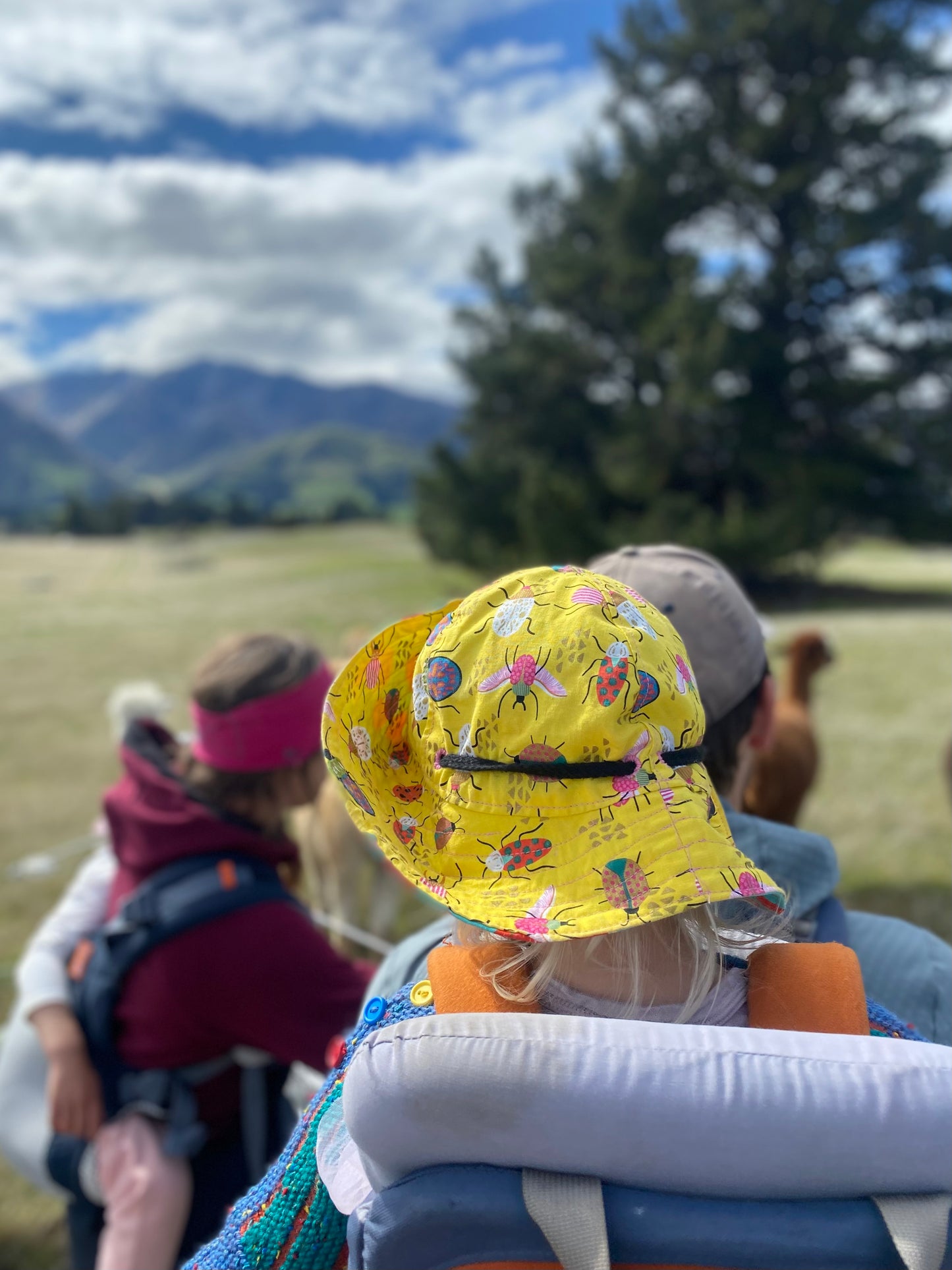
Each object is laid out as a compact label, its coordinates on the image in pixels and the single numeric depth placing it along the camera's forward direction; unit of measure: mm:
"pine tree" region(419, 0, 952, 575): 22844
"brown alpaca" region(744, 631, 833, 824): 3465
